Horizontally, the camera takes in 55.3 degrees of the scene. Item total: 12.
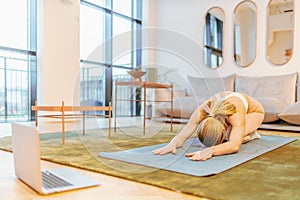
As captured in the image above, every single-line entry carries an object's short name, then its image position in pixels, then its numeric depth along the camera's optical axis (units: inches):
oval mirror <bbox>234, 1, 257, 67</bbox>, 169.5
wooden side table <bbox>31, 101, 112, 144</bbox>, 78.6
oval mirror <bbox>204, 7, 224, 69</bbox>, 180.5
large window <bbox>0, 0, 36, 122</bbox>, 152.7
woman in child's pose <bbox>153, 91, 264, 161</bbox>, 64.4
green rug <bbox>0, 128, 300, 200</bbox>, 39.4
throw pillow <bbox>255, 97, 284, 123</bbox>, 128.3
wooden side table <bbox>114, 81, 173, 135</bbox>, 103.0
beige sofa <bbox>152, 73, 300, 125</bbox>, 122.8
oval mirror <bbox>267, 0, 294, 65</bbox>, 159.2
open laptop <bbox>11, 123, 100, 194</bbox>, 38.2
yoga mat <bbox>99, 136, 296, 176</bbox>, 51.9
